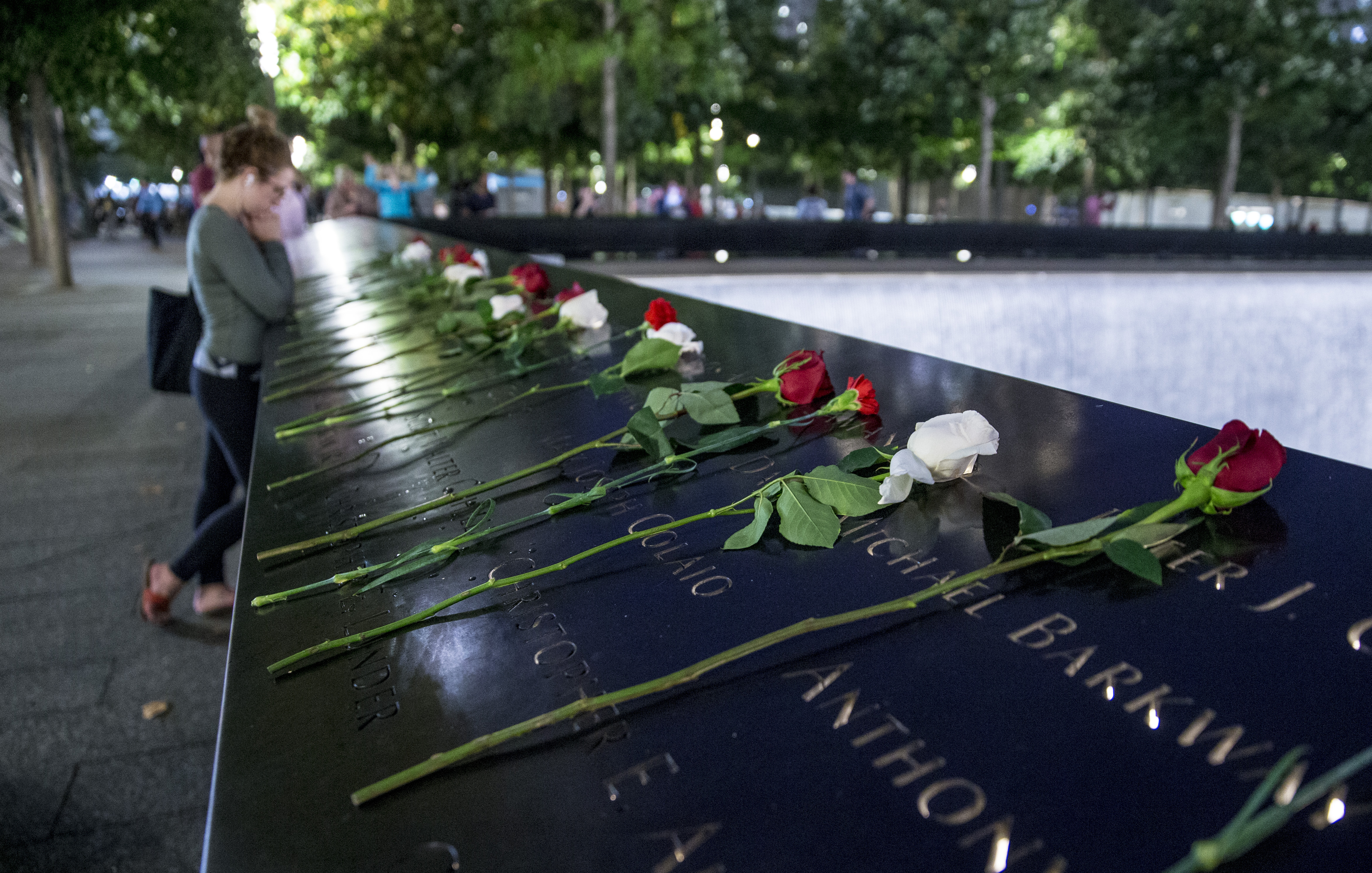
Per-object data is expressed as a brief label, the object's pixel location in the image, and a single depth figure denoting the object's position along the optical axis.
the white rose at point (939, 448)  1.28
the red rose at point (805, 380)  1.69
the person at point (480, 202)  16.91
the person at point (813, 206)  22.77
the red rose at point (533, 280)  3.17
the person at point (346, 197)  13.29
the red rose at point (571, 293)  2.90
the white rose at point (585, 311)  2.75
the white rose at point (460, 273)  3.78
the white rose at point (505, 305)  2.89
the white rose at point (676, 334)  2.30
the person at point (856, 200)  22.08
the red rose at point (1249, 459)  1.12
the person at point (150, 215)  24.36
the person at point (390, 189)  12.74
